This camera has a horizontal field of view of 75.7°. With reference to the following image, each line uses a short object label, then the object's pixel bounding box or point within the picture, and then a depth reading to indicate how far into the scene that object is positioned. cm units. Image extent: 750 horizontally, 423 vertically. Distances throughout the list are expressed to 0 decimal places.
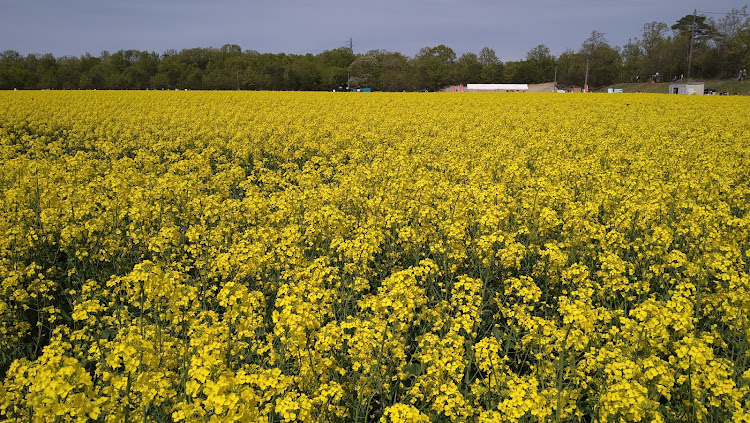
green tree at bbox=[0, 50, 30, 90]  6088
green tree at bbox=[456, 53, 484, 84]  8719
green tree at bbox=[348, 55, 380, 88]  8431
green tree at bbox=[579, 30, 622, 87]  8725
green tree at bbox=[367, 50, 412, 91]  8131
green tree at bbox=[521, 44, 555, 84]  9338
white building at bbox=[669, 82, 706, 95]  5380
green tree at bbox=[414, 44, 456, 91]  8231
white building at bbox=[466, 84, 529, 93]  7325
